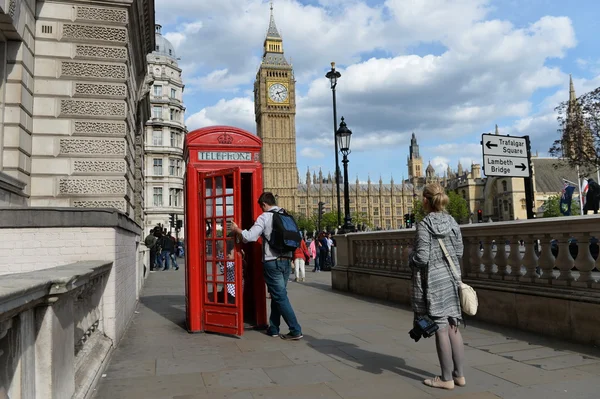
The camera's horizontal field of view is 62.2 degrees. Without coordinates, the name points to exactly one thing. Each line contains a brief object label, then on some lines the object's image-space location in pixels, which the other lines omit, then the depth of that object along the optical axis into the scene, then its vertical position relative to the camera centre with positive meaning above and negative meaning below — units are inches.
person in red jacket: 650.8 -40.8
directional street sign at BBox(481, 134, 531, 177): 279.6 +41.6
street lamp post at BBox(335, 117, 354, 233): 663.8 +115.0
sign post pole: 289.7 +22.5
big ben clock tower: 4606.3 +1055.9
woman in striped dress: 171.8 -19.1
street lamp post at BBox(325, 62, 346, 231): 759.2 +232.8
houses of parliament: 4018.2 +475.9
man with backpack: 257.1 -7.7
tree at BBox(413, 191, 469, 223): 4037.6 +180.2
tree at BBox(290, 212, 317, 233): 4242.1 +82.3
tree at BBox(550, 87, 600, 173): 979.5 +189.4
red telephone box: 265.1 +5.1
